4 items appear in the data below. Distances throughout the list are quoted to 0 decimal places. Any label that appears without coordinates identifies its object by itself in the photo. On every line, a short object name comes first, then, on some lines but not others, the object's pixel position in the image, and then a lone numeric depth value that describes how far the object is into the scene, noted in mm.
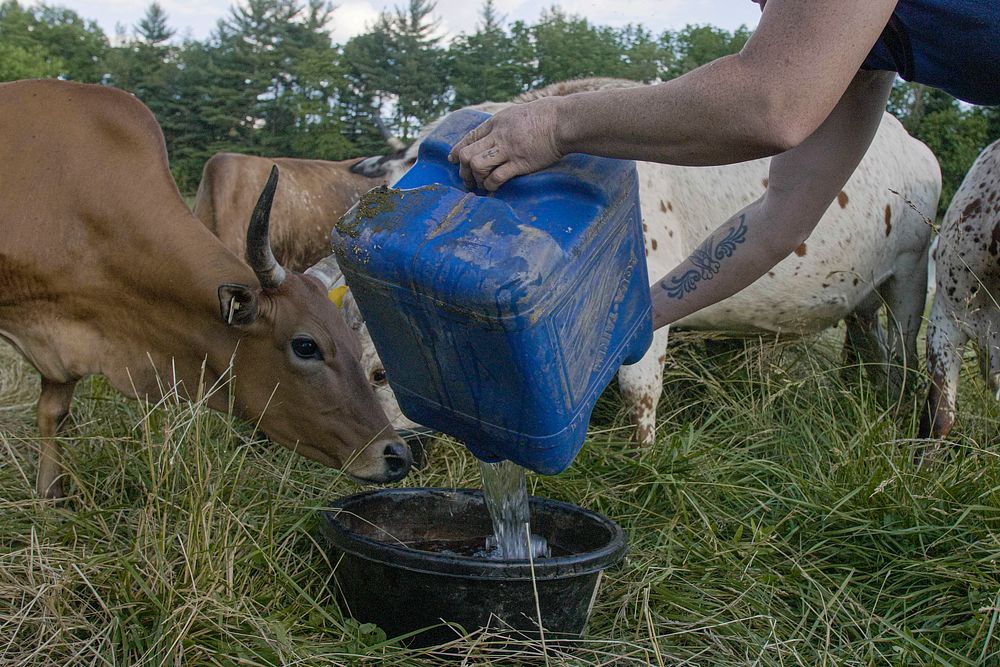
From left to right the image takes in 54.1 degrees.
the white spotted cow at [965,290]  3561
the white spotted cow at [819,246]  4219
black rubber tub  2057
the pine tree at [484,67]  42500
